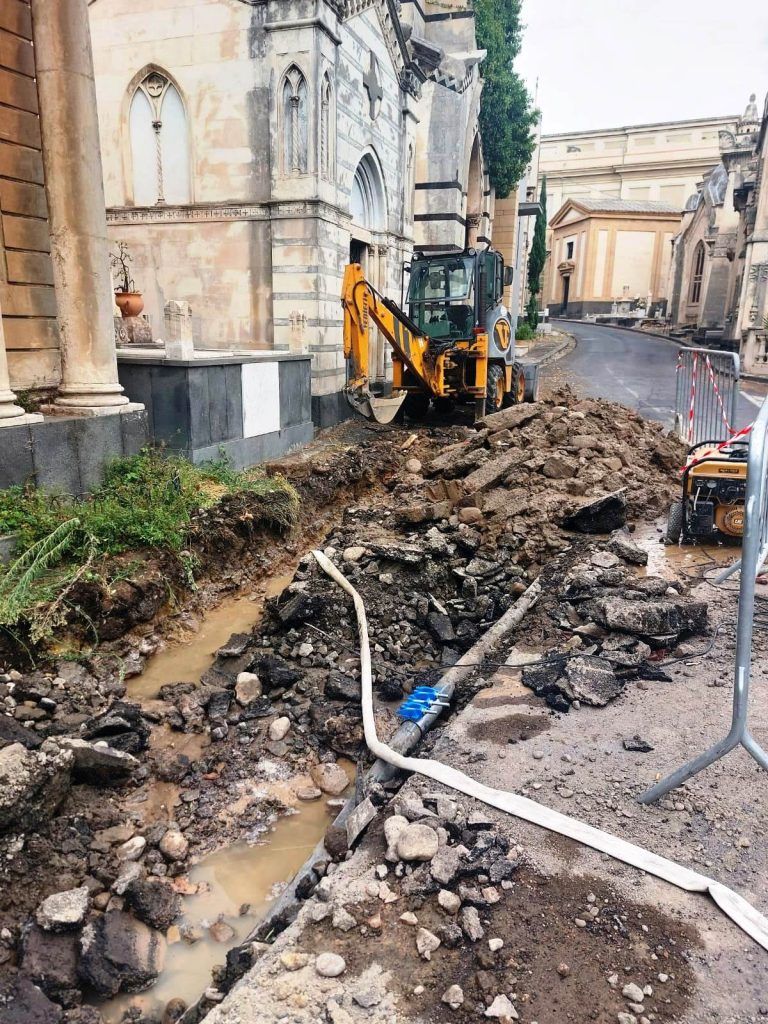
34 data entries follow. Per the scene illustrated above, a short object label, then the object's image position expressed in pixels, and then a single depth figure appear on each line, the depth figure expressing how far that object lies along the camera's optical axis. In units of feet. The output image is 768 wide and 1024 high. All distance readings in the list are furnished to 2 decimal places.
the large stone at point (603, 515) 24.82
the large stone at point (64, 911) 9.91
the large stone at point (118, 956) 9.60
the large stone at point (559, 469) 28.86
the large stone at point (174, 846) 12.02
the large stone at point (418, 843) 9.98
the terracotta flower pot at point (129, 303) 37.78
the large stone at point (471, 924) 8.70
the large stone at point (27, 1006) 8.77
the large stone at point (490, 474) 28.48
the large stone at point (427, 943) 8.59
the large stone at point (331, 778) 13.97
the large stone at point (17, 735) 13.23
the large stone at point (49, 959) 9.34
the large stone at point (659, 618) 16.11
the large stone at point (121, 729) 14.60
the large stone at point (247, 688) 16.81
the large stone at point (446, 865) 9.57
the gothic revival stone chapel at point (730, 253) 86.22
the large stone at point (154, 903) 10.79
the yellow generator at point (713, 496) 21.25
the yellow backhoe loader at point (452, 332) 39.27
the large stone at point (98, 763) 13.02
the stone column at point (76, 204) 22.52
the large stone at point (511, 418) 35.19
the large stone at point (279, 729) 15.43
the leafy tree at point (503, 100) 75.87
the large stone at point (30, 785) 10.89
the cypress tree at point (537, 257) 122.52
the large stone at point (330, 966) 8.39
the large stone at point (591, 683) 14.18
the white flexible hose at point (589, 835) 8.80
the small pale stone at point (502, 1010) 7.73
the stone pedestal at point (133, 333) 39.17
